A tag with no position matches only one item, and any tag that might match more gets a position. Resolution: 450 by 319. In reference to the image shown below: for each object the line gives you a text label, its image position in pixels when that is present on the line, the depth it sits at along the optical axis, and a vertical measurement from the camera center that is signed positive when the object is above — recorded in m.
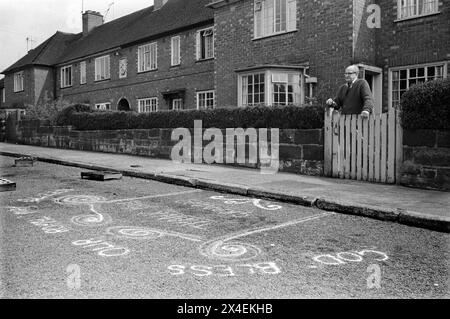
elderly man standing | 8.31 +0.93
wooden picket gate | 7.96 -0.07
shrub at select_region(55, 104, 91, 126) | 17.52 +1.37
